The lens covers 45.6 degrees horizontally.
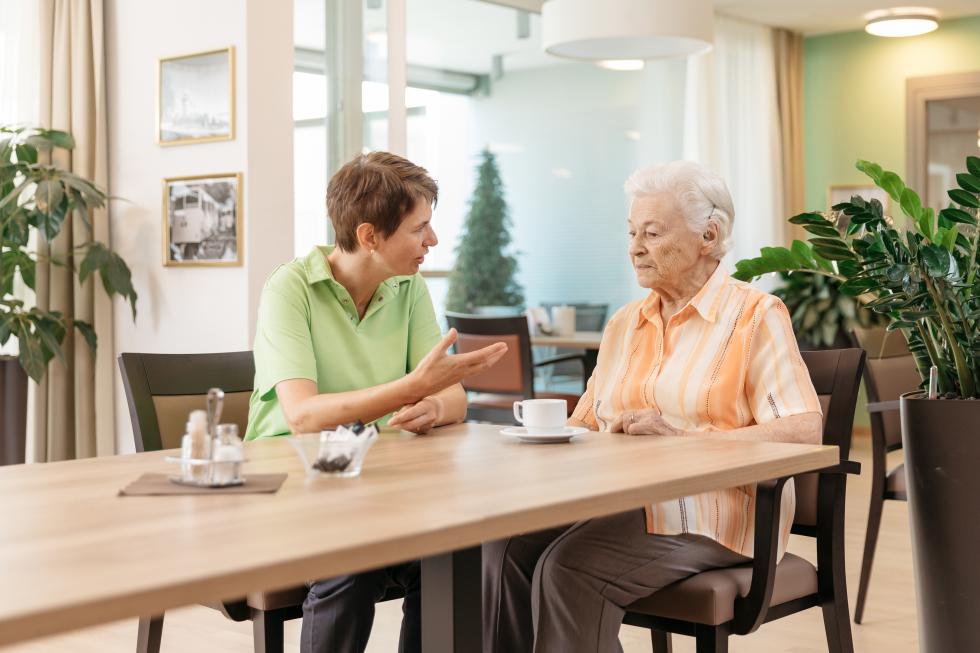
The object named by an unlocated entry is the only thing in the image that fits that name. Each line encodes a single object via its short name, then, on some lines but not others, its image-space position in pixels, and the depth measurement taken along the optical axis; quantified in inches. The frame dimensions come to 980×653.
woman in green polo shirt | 81.7
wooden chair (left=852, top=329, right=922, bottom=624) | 135.9
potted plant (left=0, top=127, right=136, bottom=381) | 177.2
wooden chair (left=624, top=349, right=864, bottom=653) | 78.6
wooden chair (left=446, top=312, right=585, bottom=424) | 197.5
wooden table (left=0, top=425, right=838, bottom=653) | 39.6
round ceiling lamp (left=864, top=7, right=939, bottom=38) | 283.1
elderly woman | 79.3
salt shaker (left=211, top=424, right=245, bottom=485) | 58.6
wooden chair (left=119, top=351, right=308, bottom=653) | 93.0
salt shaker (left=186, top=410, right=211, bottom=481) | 59.5
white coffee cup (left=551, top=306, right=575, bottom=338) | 271.9
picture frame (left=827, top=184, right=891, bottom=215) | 309.4
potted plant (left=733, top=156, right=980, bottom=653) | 84.4
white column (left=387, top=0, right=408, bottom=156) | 205.2
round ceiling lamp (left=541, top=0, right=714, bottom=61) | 180.5
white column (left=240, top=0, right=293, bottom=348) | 176.9
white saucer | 77.6
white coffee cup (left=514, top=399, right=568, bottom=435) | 80.1
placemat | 57.3
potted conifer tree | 283.1
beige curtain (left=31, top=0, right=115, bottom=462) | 191.9
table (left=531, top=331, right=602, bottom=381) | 231.5
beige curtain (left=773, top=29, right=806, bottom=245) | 314.3
